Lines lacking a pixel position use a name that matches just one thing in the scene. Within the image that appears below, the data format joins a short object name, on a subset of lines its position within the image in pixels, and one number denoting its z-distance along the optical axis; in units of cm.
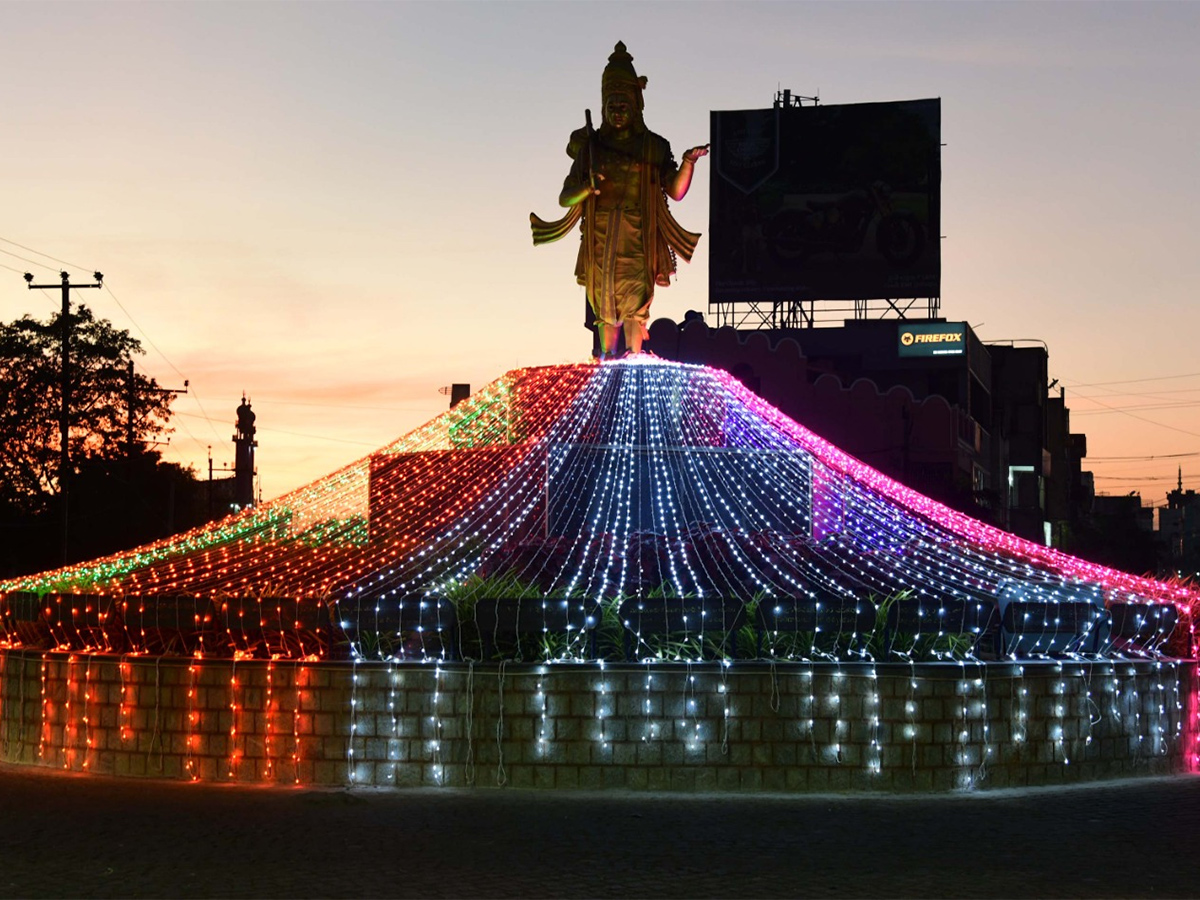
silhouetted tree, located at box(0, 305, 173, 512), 4188
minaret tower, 4459
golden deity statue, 1930
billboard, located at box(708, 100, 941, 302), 5000
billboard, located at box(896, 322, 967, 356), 4969
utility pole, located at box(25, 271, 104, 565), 3400
